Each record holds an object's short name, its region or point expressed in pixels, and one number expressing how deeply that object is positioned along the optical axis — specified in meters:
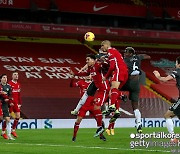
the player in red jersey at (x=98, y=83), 15.65
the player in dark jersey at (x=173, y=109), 12.62
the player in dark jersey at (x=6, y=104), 16.75
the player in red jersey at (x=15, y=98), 18.52
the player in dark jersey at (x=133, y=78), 16.20
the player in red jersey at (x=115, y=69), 14.92
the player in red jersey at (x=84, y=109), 15.09
